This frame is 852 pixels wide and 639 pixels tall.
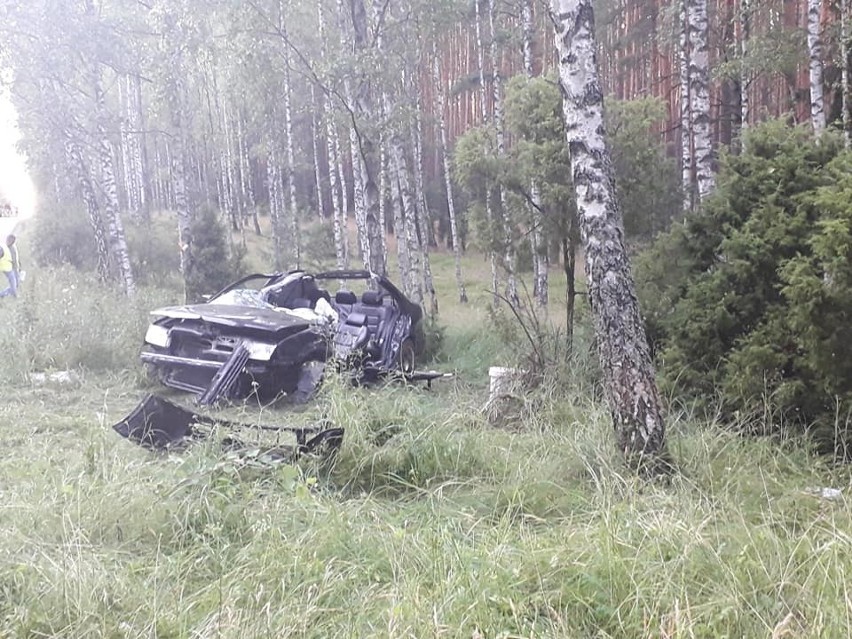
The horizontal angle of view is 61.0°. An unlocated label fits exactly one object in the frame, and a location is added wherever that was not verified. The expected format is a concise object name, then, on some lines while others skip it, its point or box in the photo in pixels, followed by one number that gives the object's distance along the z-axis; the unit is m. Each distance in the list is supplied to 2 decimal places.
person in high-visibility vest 13.41
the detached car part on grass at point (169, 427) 4.85
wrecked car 7.01
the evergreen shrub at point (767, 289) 4.95
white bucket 6.59
